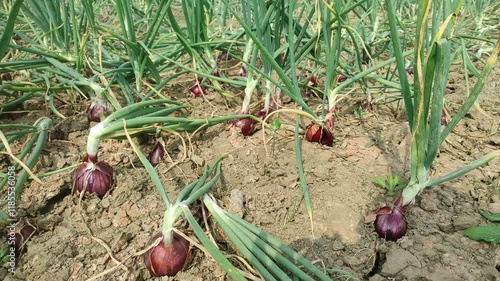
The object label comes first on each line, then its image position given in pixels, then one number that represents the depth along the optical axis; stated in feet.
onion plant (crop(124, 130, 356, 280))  2.66
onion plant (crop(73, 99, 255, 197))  3.54
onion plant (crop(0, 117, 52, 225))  3.48
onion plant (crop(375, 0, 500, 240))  2.61
